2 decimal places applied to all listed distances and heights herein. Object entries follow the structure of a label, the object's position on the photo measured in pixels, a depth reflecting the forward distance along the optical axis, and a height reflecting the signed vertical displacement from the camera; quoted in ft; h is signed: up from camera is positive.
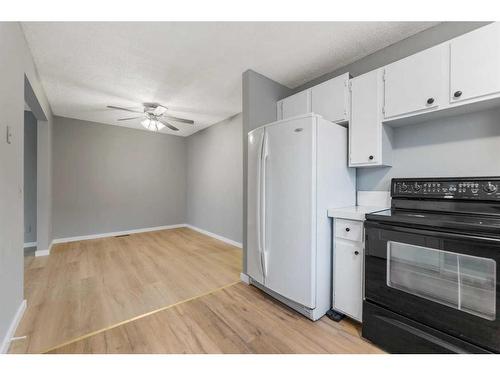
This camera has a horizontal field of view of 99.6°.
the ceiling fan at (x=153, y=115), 10.92 +3.79
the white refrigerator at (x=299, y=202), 5.44 -0.42
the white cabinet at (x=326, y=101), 6.41 +2.88
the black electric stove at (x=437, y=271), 3.62 -1.65
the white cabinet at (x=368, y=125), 5.77 +1.76
